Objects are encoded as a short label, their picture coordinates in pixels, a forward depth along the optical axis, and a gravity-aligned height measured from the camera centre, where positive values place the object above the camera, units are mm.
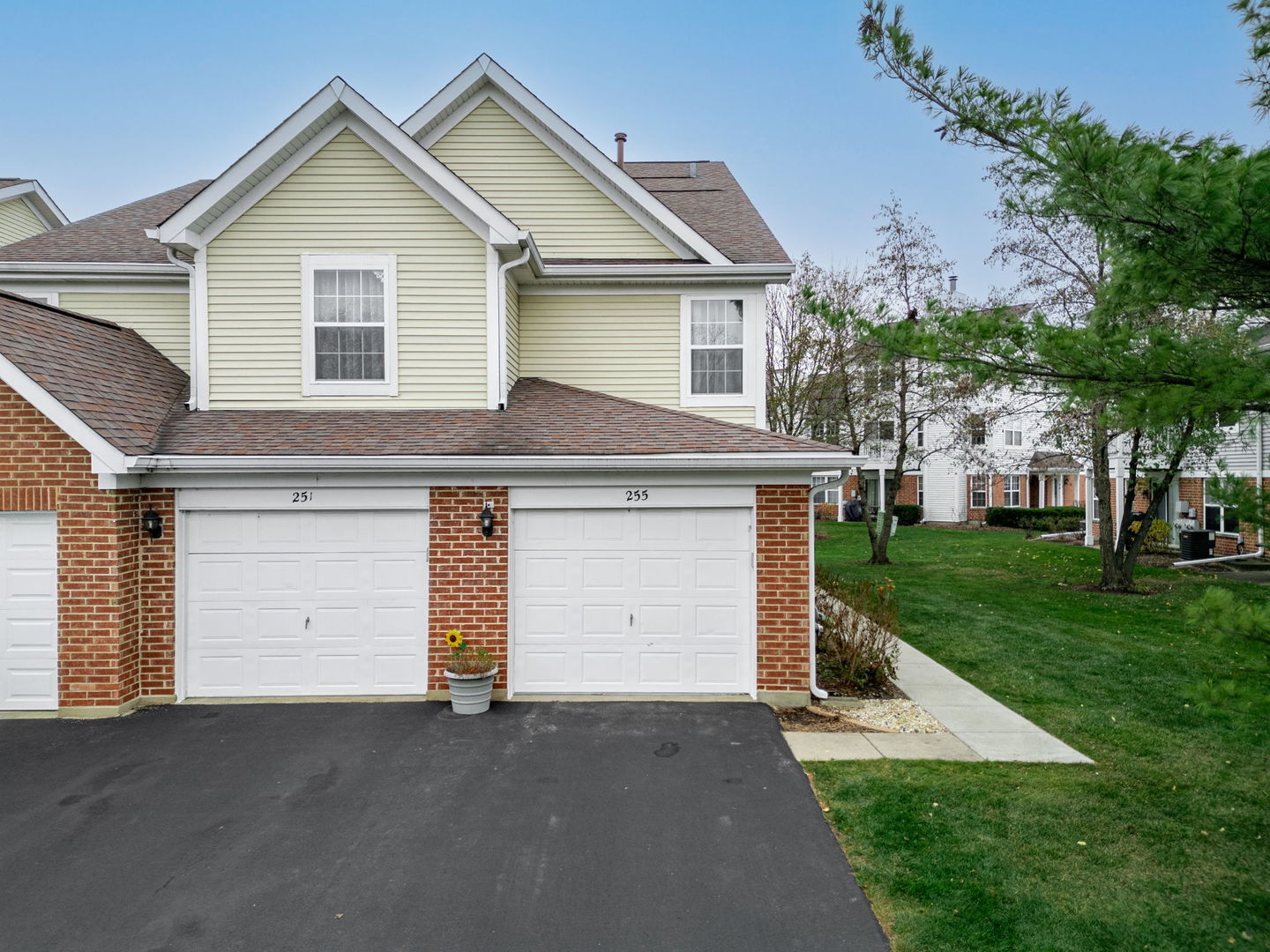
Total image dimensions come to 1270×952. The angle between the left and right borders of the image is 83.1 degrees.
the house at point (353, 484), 8164 -7
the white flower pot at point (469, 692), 8211 -2412
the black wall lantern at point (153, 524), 8406 -473
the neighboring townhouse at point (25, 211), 15492 +6216
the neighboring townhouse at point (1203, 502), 21281 -622
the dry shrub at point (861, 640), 9352 -2113
